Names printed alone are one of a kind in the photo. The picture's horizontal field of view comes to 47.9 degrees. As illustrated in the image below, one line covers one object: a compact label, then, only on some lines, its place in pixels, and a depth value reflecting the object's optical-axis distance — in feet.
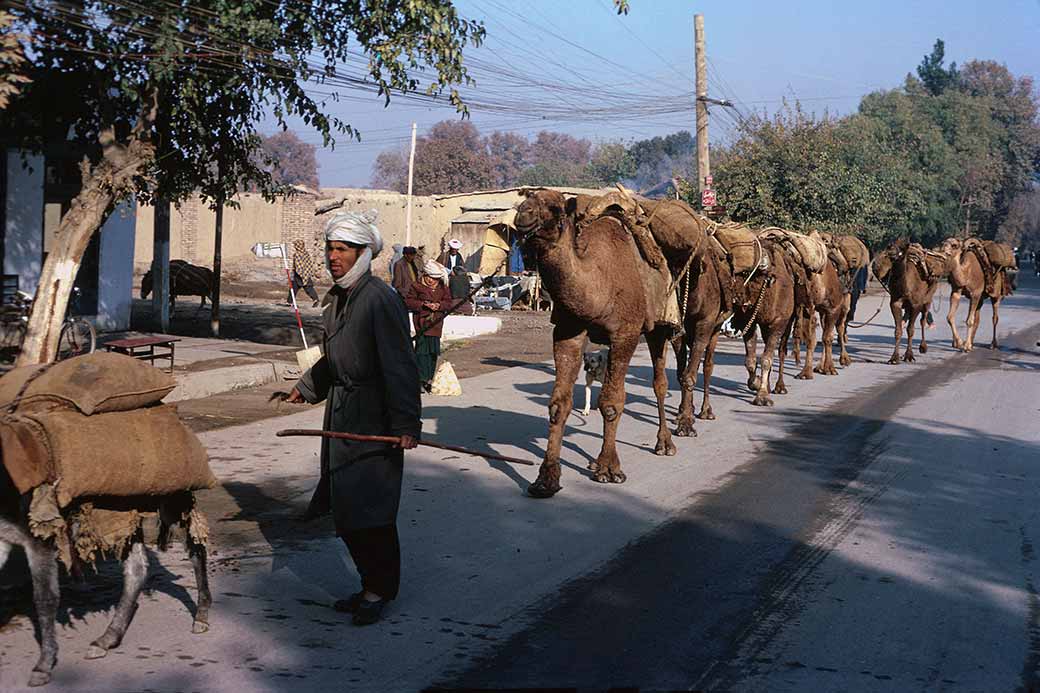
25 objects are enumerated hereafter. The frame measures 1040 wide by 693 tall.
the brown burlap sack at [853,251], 68.80
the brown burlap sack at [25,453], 15.97
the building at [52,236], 62.34
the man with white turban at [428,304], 51.01
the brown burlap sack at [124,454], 16.67
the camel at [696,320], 41.19
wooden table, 47.75
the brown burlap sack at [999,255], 81.01
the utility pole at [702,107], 98.99
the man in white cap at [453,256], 67.82
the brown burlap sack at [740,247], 47.96
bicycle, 50.44
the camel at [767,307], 50.55
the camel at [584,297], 28.78
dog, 44.42
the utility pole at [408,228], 140.87
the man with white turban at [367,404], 19.84
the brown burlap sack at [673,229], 35.04
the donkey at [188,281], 88.12
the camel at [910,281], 71.56
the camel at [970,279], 79.82
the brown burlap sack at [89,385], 17.37
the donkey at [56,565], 16.39
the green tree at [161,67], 45.62
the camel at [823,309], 60.82
